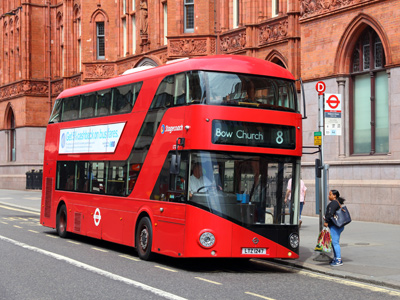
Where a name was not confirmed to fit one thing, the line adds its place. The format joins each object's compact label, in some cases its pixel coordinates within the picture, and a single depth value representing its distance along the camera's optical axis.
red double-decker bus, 12.78
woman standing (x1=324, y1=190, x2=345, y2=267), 13.50
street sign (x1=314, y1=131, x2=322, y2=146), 14.28
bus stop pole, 14.31
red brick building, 22.05
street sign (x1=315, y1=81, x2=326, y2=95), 14.81
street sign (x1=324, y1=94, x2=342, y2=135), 14.61
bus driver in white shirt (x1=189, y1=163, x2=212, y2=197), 12.78
